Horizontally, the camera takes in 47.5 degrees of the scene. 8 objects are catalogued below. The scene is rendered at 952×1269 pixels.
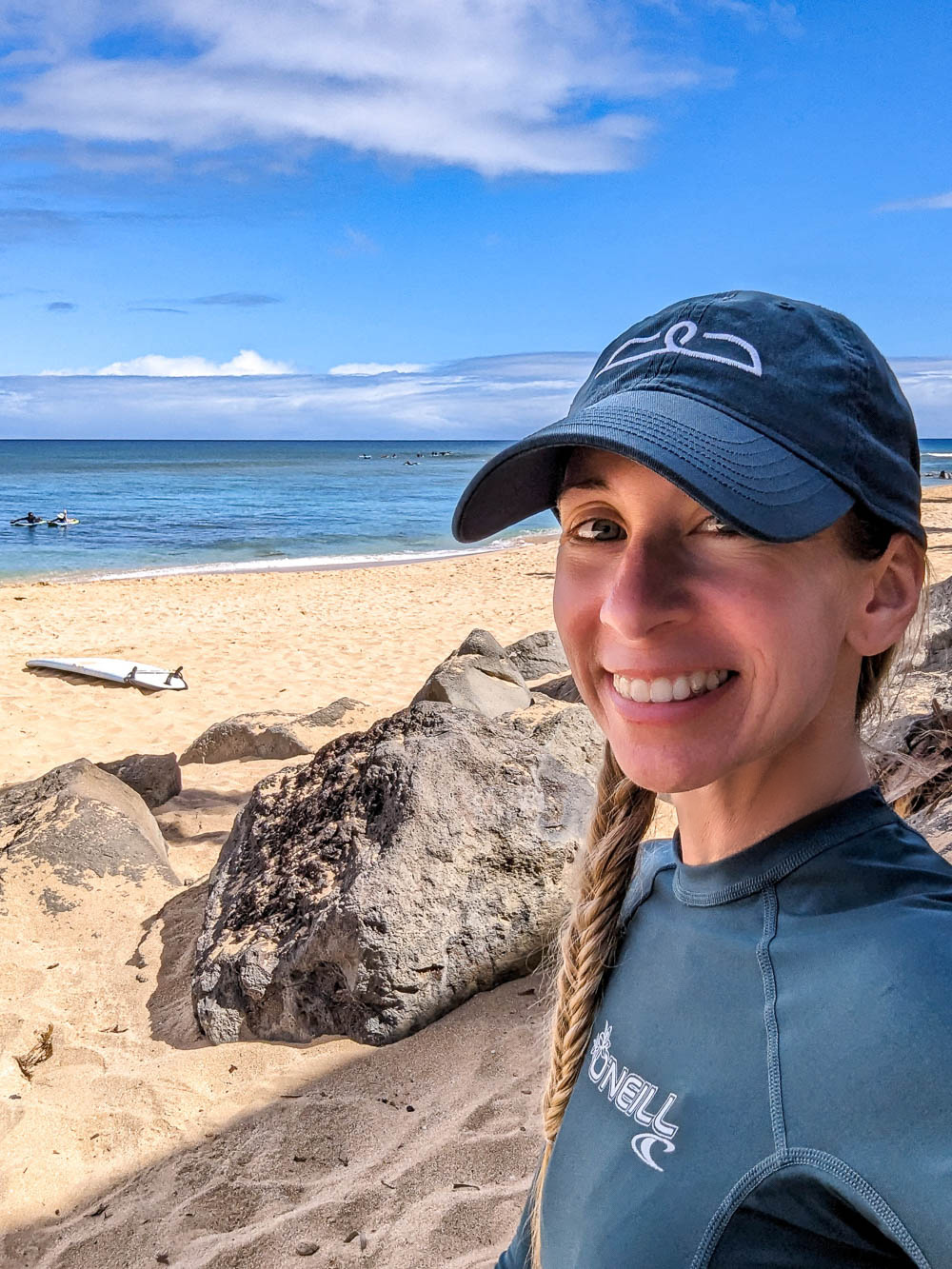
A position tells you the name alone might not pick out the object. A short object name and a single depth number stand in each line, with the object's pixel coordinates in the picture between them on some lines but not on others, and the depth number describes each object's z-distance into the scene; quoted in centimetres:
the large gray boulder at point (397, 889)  342
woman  90
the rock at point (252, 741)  688
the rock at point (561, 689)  729
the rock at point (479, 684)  691
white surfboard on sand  925
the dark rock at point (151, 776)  597
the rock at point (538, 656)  876
